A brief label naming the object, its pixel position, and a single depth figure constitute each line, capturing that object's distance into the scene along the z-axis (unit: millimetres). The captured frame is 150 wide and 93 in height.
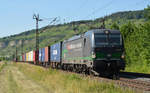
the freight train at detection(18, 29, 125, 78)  19141
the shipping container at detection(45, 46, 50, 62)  44250
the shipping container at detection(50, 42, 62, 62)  33850
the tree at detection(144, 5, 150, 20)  33281
